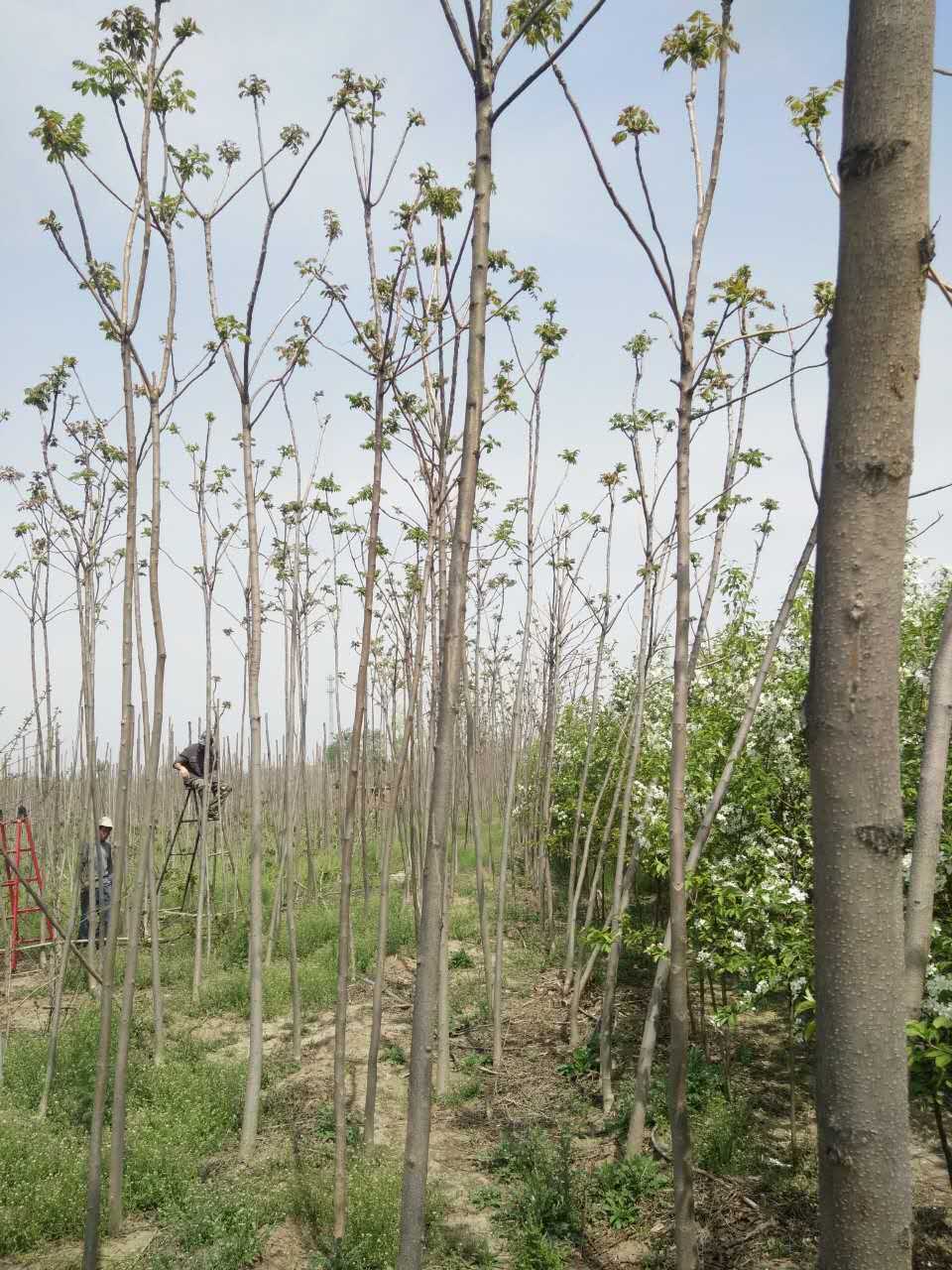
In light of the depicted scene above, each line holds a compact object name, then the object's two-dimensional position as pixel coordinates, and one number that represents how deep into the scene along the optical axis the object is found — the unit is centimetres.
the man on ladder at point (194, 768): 926
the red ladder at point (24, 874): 680
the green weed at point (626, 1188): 466
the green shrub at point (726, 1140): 499
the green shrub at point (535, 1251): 422
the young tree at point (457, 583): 215
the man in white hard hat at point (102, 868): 890
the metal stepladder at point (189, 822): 929
